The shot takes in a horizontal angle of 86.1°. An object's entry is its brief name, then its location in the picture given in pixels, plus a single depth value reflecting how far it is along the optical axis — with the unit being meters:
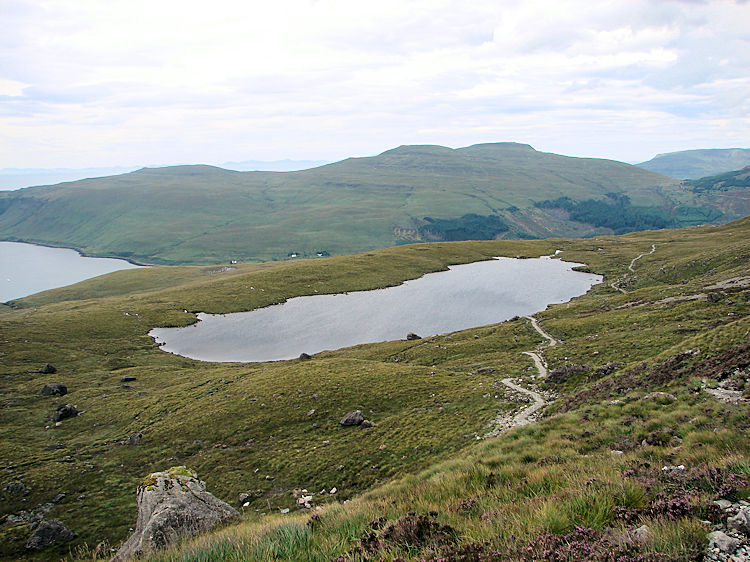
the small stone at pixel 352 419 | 28.86
